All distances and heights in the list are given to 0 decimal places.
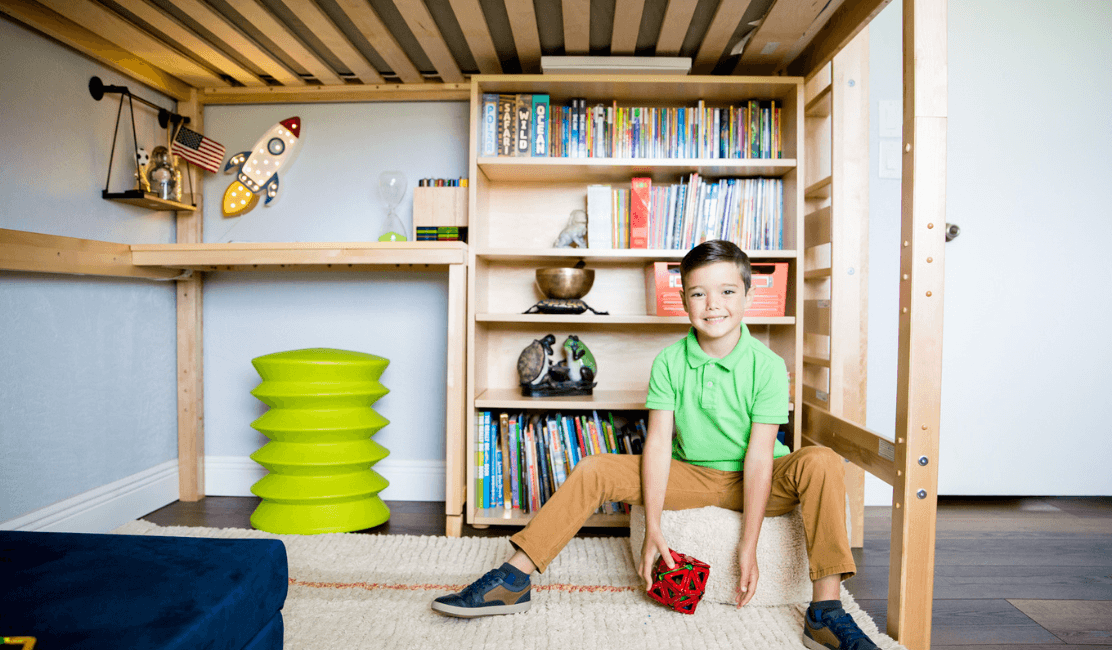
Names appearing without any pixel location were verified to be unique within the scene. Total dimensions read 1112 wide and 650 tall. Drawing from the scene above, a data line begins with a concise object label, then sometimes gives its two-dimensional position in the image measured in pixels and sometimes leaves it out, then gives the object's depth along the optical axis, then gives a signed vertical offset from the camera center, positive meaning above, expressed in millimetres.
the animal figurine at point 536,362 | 2084 -173
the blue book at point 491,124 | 2025 +655
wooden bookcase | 1950 +204
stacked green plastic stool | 1905 -433
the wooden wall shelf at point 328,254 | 1885 +192
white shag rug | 1291 -718
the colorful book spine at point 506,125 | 2029 +652
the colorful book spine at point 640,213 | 2033 +350
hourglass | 2201 +451
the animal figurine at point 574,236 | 2109 +280
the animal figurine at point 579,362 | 2096 -173
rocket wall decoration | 2312 +589
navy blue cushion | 717 -385
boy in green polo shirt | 1366 -371
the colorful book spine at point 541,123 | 2021 +657
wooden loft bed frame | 1245 +155
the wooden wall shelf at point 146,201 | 1948 +388
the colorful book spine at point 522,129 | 2025 +638
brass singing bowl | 2043 +111
